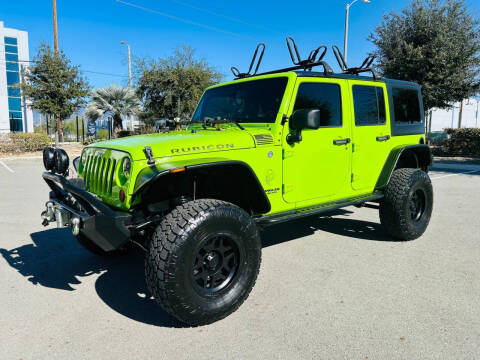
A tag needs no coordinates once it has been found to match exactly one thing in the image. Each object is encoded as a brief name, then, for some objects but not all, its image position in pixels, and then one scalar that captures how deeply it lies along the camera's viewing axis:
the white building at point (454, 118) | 41.44
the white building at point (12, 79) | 35.91
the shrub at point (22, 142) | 19.37
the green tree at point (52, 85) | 20.42
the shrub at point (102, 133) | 37.31
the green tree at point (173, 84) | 24.31
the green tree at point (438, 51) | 15.73
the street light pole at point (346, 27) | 20.07
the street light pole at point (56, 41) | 21.45
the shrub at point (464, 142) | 18.05
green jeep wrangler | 2.69
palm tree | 23.61
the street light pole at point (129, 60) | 33.22
